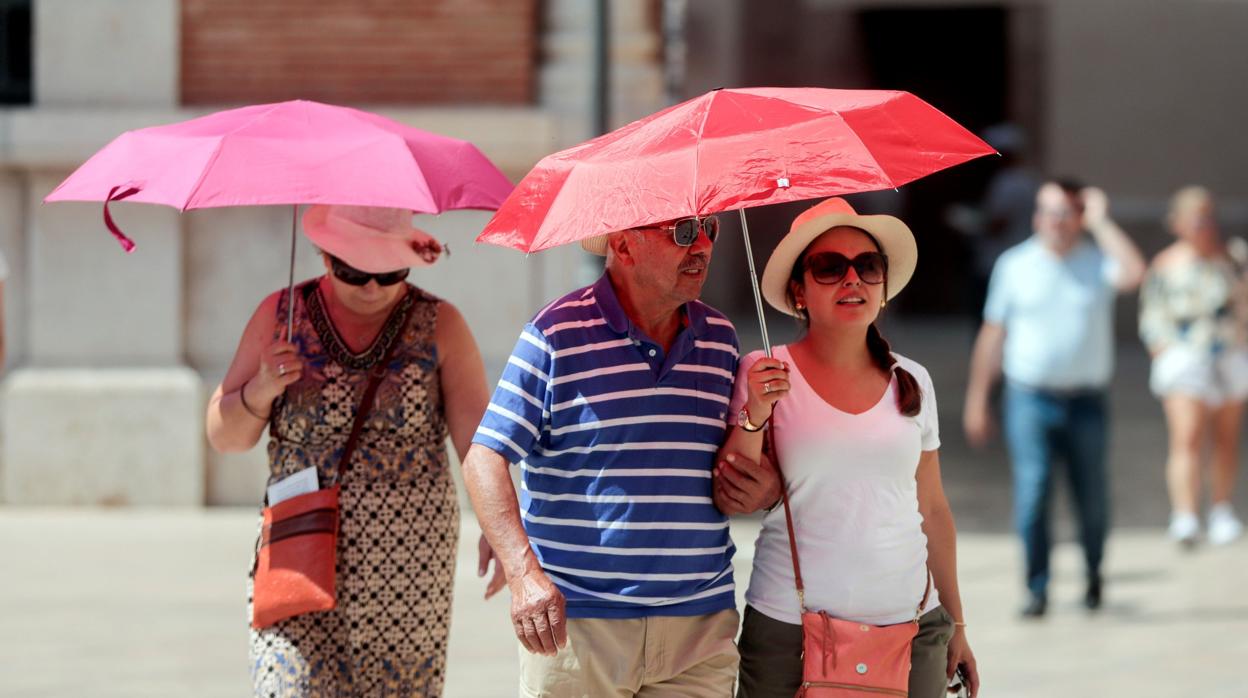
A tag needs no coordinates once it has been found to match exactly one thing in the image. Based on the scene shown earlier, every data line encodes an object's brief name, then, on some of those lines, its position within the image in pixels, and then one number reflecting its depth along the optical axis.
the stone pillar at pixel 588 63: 21.30
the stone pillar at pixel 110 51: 21.09
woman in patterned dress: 8.48
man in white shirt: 16.73
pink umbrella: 7.87
